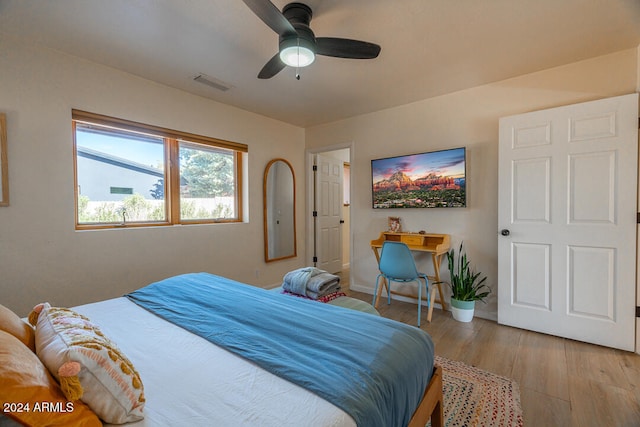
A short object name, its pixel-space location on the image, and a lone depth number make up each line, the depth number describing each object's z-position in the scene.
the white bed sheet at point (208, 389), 0.76
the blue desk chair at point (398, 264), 2.68
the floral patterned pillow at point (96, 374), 0.71
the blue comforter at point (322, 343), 0.88
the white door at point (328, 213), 4.42
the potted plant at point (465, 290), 2.70
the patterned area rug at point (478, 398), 1.47
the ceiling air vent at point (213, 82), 2.62
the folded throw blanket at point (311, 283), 2.15
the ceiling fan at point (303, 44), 1.59
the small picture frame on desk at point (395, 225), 3.36
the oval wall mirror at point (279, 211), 3.81
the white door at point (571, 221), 2.13
